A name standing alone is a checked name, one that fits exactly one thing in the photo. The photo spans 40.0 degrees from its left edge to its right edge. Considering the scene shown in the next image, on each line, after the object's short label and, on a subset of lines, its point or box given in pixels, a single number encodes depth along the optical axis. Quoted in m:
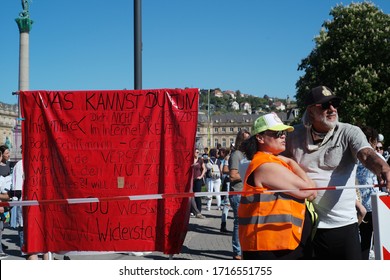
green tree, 31.02
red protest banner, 5.94
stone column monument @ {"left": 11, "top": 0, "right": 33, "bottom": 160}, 38.81
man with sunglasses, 4.02
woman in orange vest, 3.65
